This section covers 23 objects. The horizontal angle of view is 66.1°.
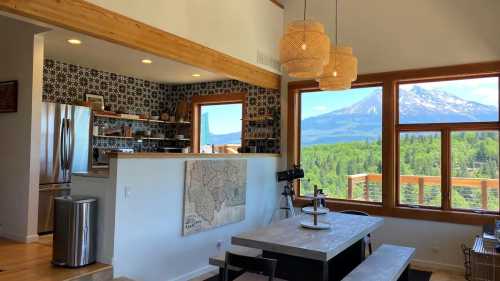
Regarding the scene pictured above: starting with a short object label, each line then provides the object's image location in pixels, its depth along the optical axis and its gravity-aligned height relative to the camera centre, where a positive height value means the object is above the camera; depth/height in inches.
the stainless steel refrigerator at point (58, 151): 200.4 -1.6
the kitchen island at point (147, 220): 144.3 -28.2
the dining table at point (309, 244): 120.3 -29.6
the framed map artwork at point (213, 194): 177.2 -21.5
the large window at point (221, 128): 292.8 +18.1
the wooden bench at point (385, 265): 132.1 -42.5
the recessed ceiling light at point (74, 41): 182.6 +51.5
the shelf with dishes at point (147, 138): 261.0 +8.7
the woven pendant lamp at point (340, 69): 162.9 +35.5
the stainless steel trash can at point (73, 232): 140.3 -30.9
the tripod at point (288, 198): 239.9 -29.4
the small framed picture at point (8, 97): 188.9 +25.2
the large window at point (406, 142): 201.2 +6.8
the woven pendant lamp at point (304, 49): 139.0 +37.7
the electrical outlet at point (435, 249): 205.6 -50.8
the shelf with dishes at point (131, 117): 257.3 +22.7
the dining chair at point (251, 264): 107.7 -32.7
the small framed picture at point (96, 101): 255.8 +32.1
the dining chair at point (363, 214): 198.5 -31.7
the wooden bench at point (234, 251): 143.9 -42.4
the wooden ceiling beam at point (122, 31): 124.0 +45.7
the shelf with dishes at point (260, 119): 266.4 +23.0
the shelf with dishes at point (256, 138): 269.4 +9.5
